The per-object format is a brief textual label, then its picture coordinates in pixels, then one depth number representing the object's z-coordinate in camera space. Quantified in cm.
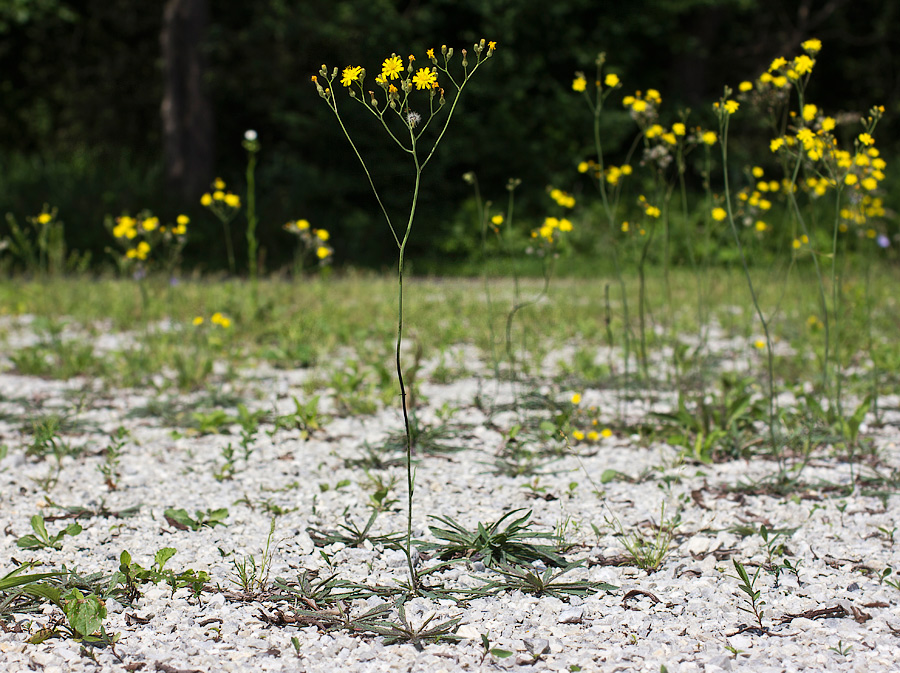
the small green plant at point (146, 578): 199
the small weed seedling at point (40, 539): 221
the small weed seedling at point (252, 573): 202
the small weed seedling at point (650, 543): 218
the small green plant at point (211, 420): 328
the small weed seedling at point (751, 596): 191
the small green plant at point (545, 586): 204
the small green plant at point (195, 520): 239
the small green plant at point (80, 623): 176
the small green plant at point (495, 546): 219
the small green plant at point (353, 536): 229
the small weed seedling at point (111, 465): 270
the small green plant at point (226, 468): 276
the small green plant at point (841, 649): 174
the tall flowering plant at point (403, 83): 178
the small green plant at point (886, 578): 203
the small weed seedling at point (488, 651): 171
